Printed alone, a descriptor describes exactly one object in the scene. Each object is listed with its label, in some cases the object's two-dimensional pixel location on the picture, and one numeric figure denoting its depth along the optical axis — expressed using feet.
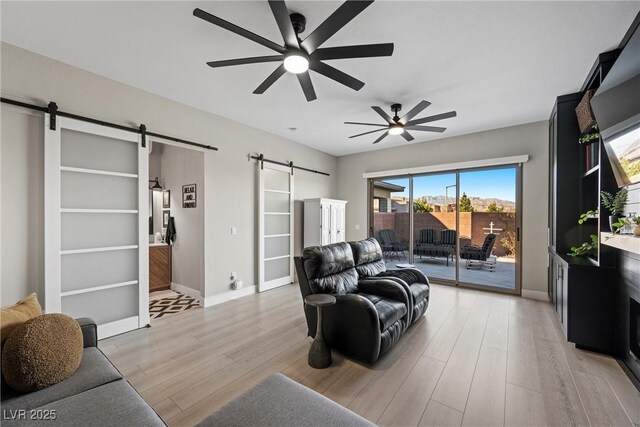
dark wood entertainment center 7.90
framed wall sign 14.31
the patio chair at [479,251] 16.76
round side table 7.74
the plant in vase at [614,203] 7.93
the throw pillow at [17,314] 4.57
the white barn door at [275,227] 15.69
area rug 12.37
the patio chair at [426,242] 18.44
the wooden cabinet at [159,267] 15.43
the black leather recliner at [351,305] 7.77
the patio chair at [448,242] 17.32
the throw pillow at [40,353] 4.19
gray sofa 3.67
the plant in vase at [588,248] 10.10
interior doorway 13.66
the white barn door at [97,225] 8.68
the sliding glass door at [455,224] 15.79
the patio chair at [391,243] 19.62
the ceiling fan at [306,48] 5.21
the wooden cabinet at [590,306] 8.48
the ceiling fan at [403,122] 10.66
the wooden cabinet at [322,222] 17.71
